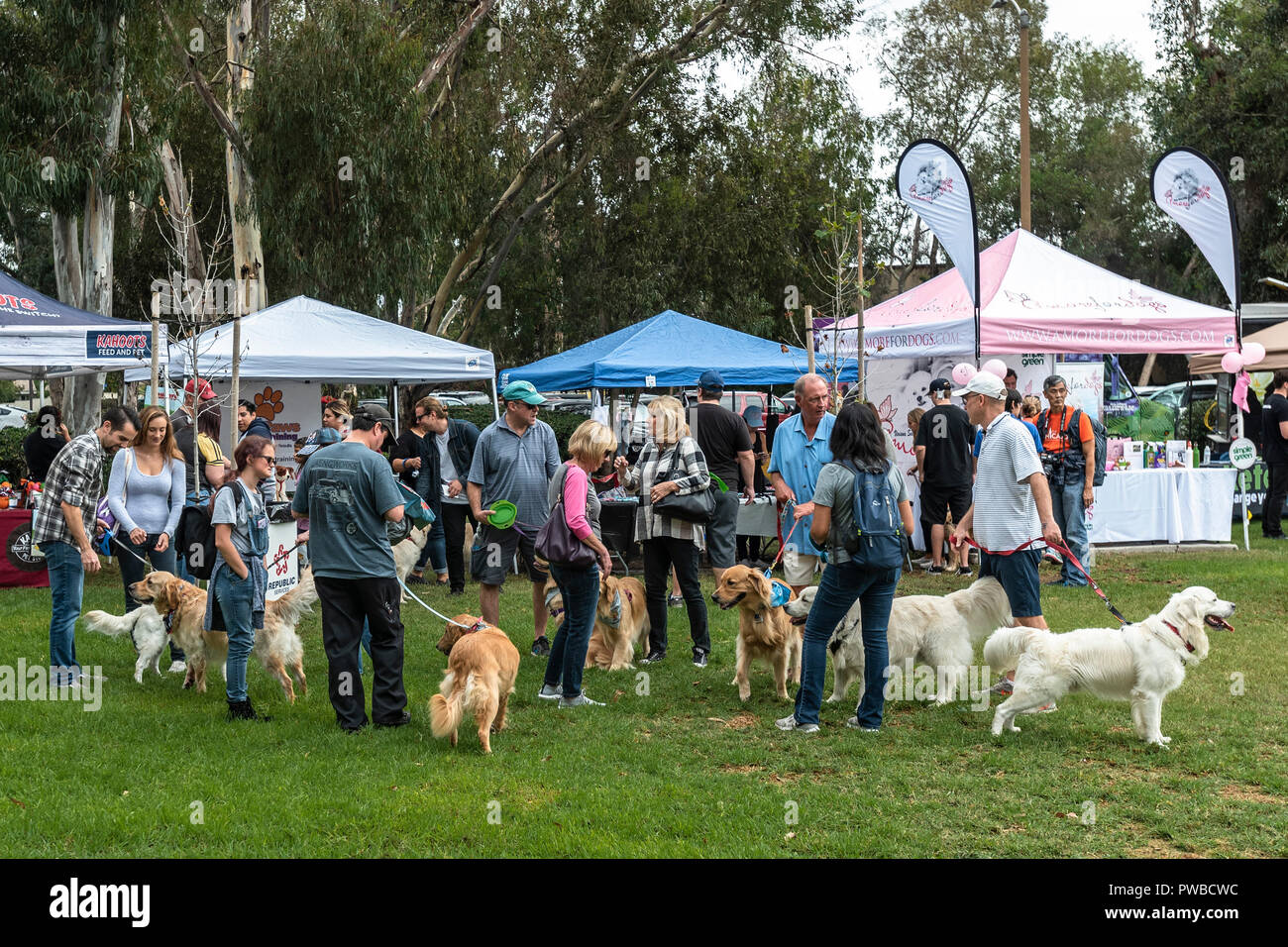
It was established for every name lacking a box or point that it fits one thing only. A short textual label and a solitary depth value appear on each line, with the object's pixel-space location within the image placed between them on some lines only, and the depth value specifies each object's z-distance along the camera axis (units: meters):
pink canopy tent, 12.46
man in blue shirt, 7.21
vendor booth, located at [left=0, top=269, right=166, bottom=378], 10.76
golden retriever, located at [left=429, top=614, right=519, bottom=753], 5.74
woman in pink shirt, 6.39
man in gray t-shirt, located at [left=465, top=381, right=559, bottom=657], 7.61
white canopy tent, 12.80
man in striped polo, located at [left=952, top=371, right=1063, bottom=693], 6.48
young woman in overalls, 6.16
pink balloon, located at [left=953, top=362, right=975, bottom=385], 12.13
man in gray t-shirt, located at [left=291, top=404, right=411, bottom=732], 5.99
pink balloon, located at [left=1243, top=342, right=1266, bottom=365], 13.38
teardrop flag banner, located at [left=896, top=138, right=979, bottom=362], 12.11
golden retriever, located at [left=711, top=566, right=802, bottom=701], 6.79
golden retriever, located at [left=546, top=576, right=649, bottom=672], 7.73
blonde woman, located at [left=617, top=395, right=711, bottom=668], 7.61
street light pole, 19.78
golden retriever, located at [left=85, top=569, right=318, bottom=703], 7.01
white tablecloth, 13.23
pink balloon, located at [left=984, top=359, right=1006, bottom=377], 11.68
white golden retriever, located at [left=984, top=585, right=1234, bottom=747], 5.79
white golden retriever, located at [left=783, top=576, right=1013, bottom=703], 6.68
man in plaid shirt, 6.95
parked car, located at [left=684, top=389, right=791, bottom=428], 20.88
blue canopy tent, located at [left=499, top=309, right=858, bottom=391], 14.20
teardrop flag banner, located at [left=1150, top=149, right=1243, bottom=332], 13.41
